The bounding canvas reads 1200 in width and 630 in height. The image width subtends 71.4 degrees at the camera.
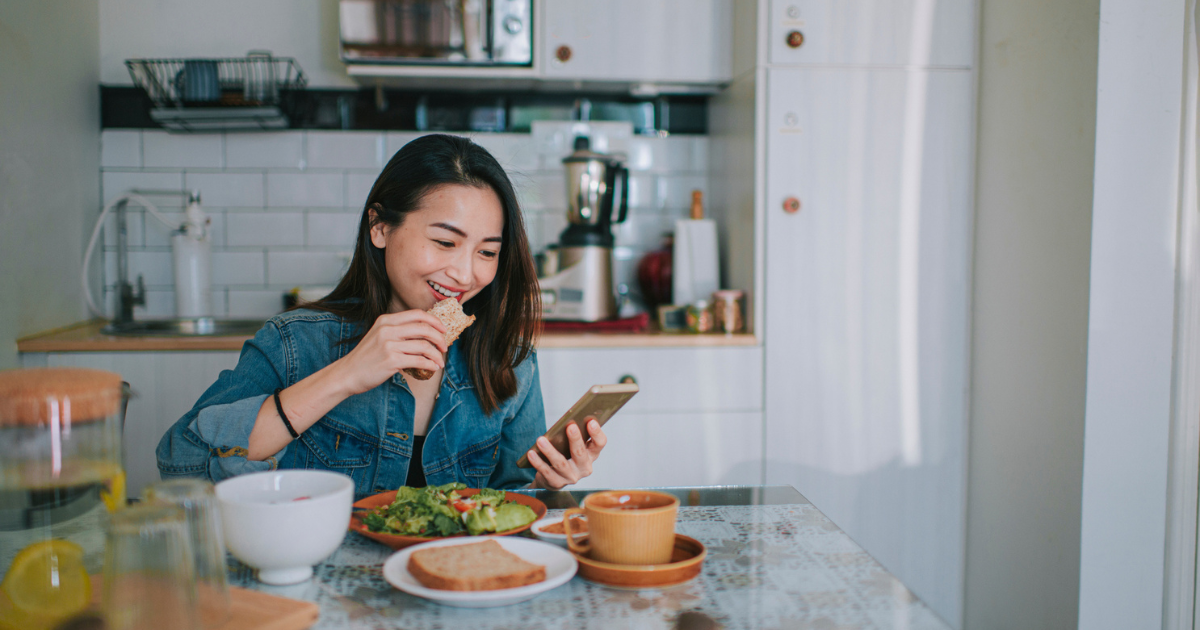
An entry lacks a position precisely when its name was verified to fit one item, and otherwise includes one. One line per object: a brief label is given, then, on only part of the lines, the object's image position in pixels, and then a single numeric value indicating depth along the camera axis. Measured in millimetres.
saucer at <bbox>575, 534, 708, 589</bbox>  777
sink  2441
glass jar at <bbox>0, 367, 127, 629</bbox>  633
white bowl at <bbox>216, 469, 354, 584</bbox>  744
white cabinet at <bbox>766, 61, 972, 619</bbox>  2348
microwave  2359
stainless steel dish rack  2502
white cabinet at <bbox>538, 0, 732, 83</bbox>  2490
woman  1370
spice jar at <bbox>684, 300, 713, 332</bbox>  2453
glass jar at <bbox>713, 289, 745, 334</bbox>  2416
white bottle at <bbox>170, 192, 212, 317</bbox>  2578
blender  2475
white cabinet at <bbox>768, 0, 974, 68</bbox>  2324
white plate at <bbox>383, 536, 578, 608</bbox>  725
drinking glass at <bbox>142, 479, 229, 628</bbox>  636
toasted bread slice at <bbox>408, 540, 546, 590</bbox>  741
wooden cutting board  683
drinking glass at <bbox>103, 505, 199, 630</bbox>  589
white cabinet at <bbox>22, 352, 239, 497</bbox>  2209
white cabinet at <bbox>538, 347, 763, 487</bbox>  2336
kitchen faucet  2662
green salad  917
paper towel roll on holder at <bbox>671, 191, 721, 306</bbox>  2590
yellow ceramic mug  790
